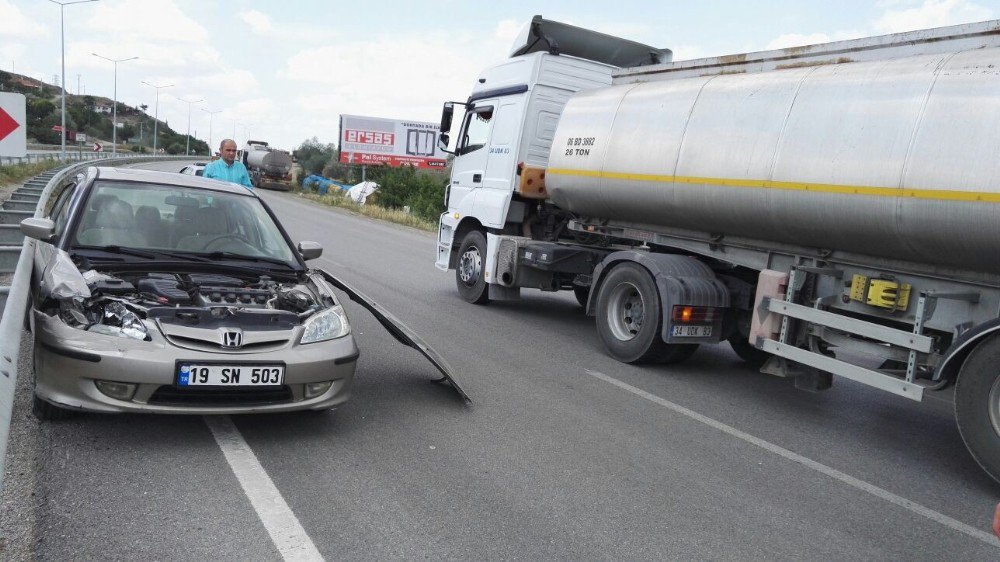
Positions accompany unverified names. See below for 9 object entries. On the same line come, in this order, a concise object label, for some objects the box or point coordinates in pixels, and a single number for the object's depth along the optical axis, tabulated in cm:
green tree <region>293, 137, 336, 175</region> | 7594
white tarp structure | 3856
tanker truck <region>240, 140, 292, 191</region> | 4803
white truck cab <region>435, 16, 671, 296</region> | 999
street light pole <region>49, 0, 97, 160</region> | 3891
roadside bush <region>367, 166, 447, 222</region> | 3406
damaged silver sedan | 416
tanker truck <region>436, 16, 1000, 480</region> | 498
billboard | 4803
